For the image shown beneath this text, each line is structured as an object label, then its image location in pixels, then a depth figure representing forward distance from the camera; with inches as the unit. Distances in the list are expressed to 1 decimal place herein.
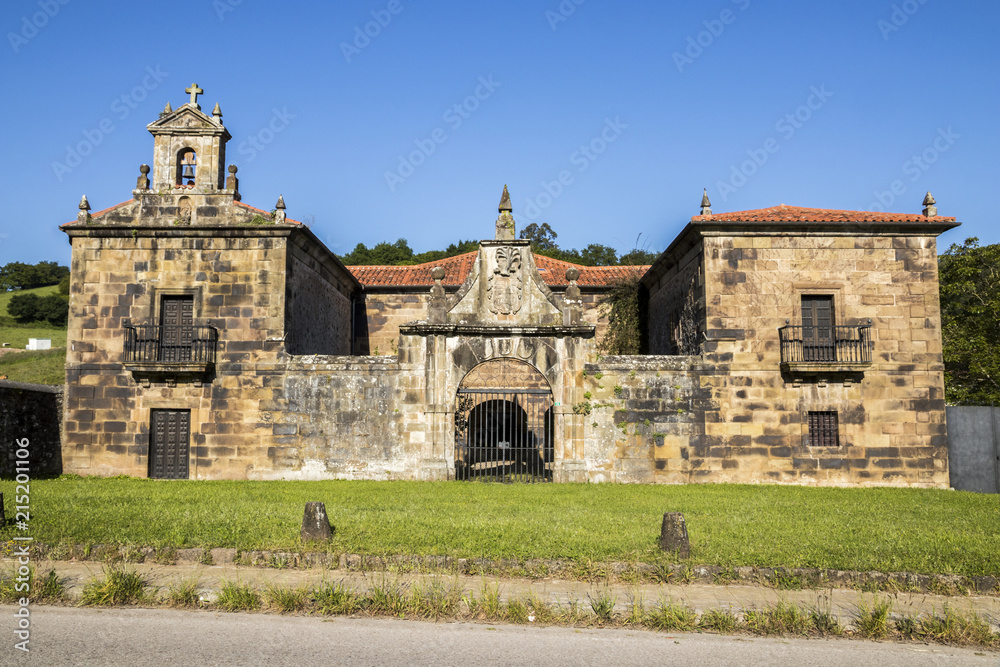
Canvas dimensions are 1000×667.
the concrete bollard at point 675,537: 298.4
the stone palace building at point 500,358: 643.5
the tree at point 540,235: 2120.7
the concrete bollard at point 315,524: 319.3
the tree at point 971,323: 1007.6
